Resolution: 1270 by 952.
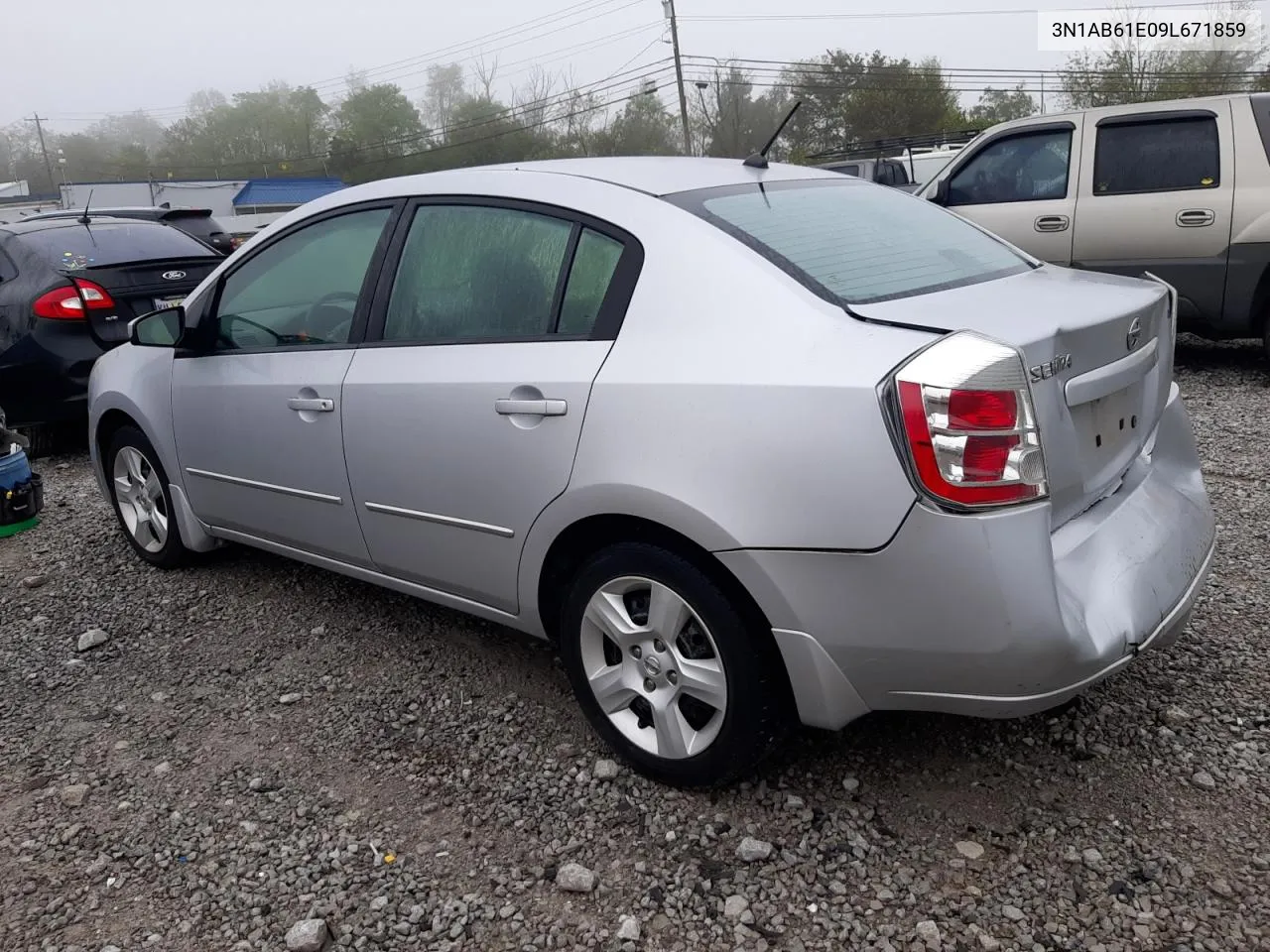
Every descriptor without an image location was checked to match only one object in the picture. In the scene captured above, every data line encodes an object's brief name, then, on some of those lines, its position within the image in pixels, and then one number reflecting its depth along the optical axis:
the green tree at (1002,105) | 49.25
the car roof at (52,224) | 7.18
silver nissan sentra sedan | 2.20
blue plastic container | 5.41
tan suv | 6.63
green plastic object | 5.45
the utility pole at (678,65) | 40.94
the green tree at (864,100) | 50.34
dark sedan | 6.57
